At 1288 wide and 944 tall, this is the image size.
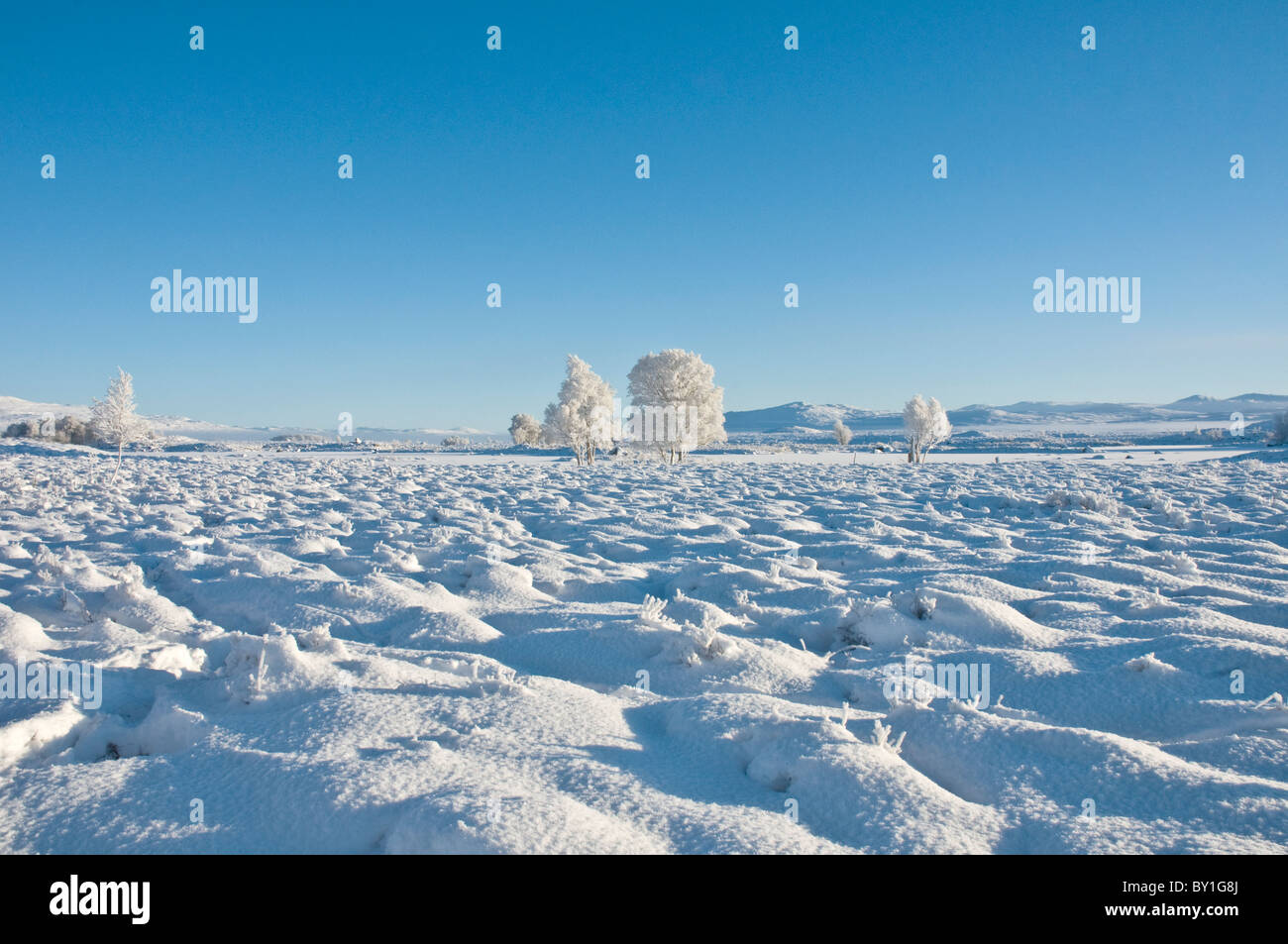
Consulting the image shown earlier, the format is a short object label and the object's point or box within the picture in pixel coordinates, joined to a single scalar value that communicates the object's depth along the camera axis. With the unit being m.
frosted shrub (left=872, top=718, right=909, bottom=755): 2.69
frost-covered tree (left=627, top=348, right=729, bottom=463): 31.94
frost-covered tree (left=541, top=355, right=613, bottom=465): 34.09
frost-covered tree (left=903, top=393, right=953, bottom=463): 40.28
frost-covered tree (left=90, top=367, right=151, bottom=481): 19.41
